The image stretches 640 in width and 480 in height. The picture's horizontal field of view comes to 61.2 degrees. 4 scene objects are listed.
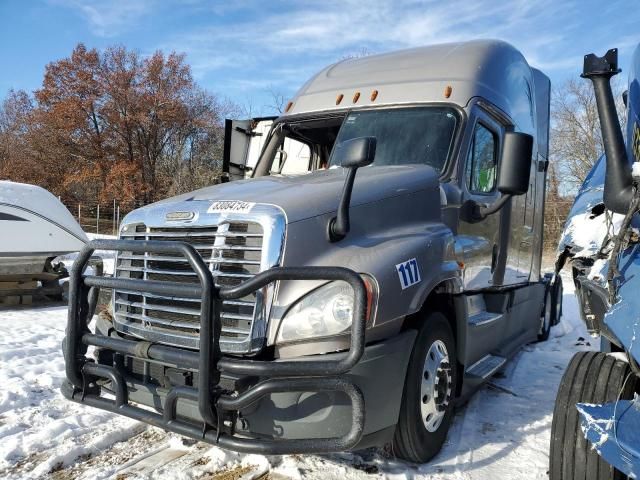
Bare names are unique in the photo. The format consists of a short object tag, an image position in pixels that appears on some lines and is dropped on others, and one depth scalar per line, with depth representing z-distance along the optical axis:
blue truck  2.26
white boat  8.56
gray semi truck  2.68
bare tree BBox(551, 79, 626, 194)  20.03
